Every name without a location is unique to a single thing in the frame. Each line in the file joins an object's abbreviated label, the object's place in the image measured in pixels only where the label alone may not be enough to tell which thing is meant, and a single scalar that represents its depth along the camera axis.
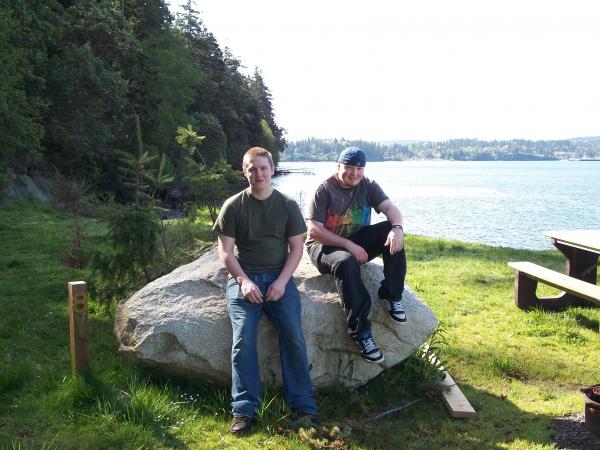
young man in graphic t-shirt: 4.78
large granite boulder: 4.70
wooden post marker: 4.28
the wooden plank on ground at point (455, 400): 4.63
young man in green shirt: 4.39
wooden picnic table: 7.46
